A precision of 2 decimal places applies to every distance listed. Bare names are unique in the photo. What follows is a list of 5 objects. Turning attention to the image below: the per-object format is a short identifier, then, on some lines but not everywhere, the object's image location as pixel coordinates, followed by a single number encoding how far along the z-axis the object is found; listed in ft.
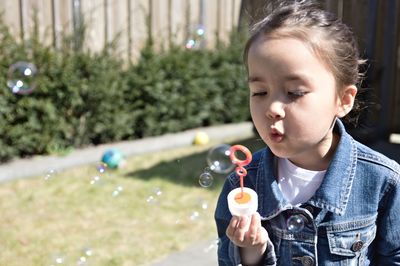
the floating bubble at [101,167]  10.59
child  5.03
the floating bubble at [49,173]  10.20
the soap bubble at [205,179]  7.84
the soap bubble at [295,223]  5.35
